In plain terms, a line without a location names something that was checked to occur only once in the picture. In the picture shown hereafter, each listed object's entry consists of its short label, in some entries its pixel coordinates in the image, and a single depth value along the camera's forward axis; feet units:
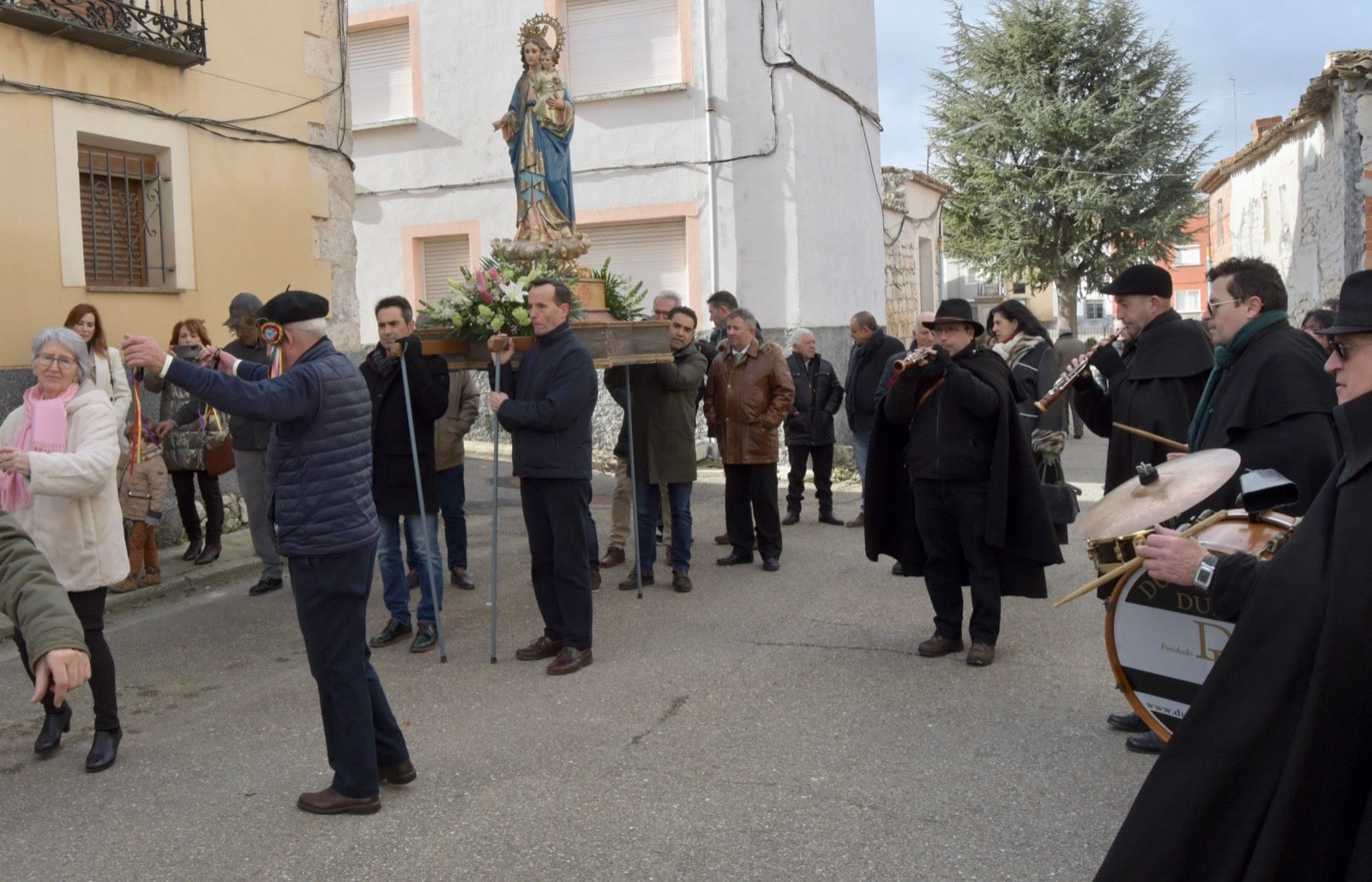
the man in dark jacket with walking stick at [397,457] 22.00
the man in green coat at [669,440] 27.37
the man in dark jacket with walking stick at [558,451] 20.13
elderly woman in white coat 16.25
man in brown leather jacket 28.76
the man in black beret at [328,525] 14.35
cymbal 10.97
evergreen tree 77.30
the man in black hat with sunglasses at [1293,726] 7.20
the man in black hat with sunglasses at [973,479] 19.98
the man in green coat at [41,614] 8.48
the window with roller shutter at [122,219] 30.42
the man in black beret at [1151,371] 17.62
